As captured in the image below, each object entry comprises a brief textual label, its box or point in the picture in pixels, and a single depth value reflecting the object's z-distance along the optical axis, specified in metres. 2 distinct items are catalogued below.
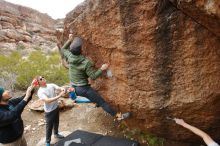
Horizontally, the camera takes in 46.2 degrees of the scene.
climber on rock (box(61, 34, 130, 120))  4.91
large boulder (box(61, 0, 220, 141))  4.11
